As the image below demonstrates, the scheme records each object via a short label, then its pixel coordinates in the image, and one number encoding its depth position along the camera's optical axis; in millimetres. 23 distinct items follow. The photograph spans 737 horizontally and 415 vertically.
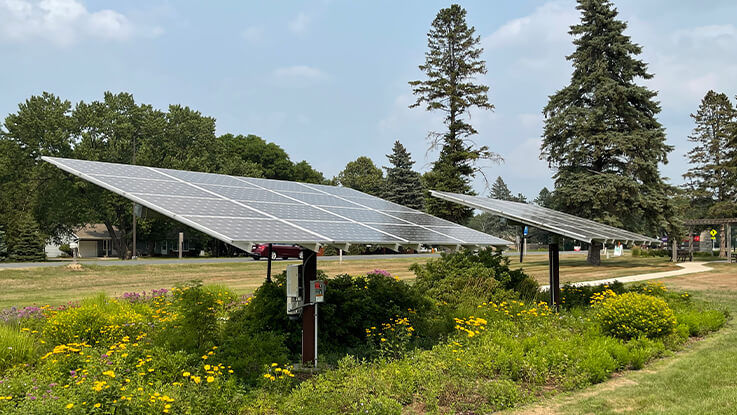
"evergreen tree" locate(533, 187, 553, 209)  151725
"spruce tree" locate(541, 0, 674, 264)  34719
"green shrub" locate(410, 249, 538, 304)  13852
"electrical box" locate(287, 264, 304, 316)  8234
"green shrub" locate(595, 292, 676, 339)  10719
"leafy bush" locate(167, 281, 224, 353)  8484
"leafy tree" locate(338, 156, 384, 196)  88088
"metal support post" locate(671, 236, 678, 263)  40312
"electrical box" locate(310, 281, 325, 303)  8508
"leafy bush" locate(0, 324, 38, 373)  8167
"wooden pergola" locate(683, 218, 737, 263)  37969
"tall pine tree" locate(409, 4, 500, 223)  32250
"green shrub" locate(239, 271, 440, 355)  9773
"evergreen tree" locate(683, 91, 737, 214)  51125
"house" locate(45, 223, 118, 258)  68438
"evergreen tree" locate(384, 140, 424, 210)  64938
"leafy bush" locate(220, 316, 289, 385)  7691
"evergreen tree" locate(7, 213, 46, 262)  42750
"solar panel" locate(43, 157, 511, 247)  6969
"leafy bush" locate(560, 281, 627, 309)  14430
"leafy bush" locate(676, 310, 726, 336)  11797
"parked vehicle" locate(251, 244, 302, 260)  30078
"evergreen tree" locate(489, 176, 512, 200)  145750
